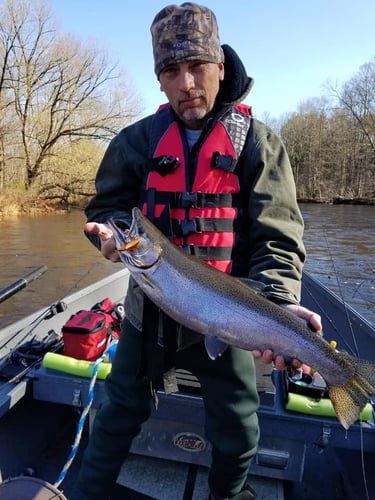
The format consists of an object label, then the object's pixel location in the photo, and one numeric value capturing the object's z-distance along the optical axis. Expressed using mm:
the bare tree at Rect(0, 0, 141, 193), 24875
